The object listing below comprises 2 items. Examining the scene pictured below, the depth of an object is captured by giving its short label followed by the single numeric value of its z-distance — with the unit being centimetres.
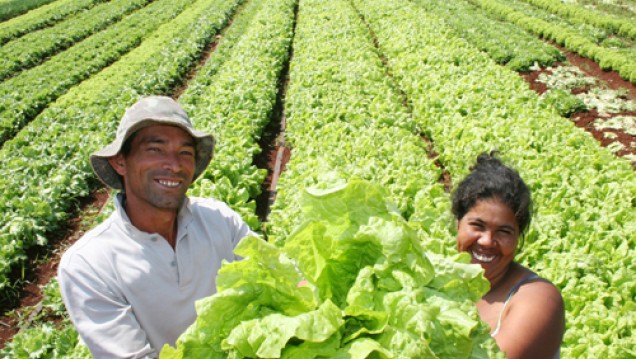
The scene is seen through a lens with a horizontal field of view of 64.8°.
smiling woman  238
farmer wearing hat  238
